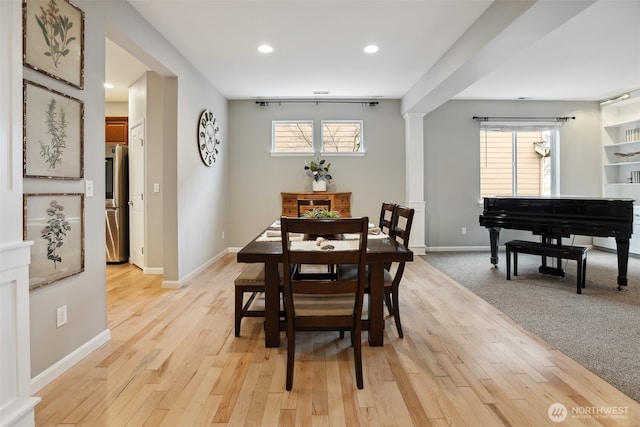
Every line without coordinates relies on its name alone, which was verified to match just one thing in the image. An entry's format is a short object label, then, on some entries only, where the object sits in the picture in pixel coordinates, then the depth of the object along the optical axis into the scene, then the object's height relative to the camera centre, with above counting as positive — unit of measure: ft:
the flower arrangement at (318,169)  19.15 +2.68
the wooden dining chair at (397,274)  7.82 -1.36
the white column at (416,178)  18.80 +2.15
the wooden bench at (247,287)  7.79 -1.58
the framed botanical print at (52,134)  5.87 +1.56
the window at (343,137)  19.93 +4.64
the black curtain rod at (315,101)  19.42 +6.55
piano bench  11.70 -1.27
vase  19.03 +1.78
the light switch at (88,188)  7.32 +0.64
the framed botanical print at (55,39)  5.85 +3.30
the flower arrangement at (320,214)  9.32 +0.09
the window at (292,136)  19.93 +4.70
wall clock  14.80 +3.68
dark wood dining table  6.79 -1.39
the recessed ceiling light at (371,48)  12.23 +6.09
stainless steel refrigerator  15.78 +0.85
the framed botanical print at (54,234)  5.96 -0.31
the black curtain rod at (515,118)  19.53 +5.59
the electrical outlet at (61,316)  6.56 -1.89
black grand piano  11.70 -0.05
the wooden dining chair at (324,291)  5.66 -1.26
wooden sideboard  18.61 +0.94
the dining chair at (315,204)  12.78 +0.50
